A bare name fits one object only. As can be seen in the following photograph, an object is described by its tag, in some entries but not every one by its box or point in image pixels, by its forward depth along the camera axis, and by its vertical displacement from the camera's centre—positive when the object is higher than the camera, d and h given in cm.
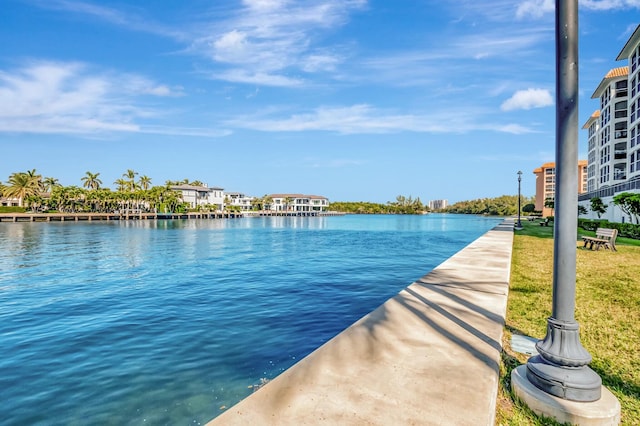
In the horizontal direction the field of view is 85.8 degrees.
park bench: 1532 -132
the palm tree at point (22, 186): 8612 +486
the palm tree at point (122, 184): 9556 +620
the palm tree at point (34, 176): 8856 +769
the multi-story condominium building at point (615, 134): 3780 +1162
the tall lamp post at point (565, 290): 318 -77
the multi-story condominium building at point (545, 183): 10038 +893
